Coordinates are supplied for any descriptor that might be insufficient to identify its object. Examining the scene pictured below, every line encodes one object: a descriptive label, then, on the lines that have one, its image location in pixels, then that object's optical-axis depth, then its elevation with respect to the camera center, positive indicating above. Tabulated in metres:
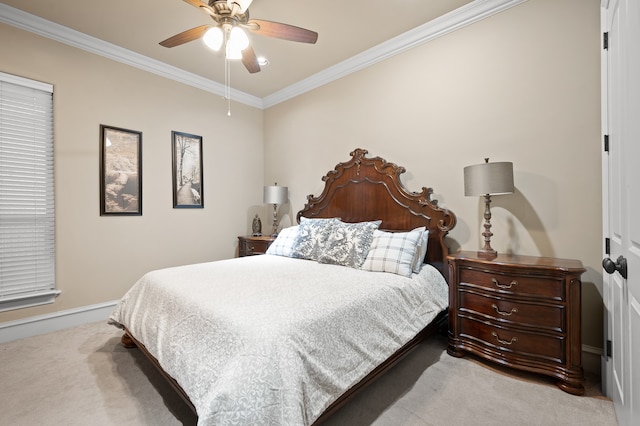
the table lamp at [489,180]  2.21 +0.23
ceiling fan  1.96 +1.33
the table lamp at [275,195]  4.04 +0.24
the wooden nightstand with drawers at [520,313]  1.83 -0.71
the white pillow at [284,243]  3.20 -0.35
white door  1.13 +0.05
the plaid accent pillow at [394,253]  2.38 -0.35
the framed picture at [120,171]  3.19 +0.48
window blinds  2.67 +0.19
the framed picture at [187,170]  3.76 +0.56
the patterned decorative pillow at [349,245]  2.63 -0.31
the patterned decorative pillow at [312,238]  2.95 -0.28
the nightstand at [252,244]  3.84 -0.44
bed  1.22 -0.56
